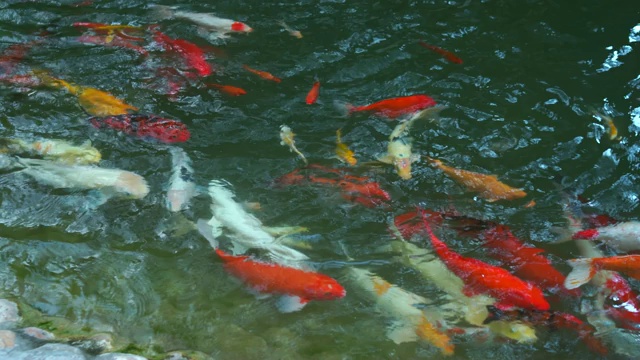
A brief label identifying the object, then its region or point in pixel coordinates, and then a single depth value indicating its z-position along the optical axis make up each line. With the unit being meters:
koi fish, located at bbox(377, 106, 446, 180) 5.18
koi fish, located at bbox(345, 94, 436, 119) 5.70
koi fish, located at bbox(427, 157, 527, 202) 4.95
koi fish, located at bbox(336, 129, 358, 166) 5.27
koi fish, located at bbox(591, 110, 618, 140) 5.62
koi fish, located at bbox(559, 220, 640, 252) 4.51
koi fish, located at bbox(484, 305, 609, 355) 3.89
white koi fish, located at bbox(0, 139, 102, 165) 5.14
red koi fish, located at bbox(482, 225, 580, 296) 4.24
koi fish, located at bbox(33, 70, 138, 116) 5.60
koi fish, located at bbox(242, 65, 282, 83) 6.29
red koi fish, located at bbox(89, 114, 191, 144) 5.36
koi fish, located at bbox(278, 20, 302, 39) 6.99
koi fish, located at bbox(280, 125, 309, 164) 5.32
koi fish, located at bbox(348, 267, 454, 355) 3.84
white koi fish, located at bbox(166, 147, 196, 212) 4.82
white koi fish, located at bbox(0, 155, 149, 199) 4.85
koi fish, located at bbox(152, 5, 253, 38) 6.94
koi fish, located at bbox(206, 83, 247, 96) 6.01
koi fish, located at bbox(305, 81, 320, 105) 5.98
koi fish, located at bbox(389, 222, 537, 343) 3.87
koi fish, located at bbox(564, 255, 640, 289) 4.14
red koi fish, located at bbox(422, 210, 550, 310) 3.96
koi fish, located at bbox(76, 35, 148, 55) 6.62
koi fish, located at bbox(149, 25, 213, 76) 6.26
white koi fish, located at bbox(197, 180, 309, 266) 4.40
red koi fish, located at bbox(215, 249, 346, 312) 3.97
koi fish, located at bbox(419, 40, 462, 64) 6.48
